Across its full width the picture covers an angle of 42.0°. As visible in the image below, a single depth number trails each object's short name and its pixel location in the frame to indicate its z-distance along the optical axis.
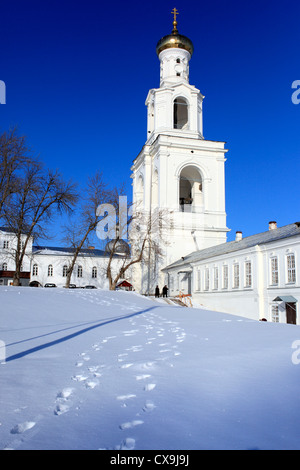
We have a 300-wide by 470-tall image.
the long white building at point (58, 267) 58.16
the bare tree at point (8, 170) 24.24
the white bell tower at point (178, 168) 44.69
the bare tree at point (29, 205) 26.93
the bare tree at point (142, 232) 33.78
